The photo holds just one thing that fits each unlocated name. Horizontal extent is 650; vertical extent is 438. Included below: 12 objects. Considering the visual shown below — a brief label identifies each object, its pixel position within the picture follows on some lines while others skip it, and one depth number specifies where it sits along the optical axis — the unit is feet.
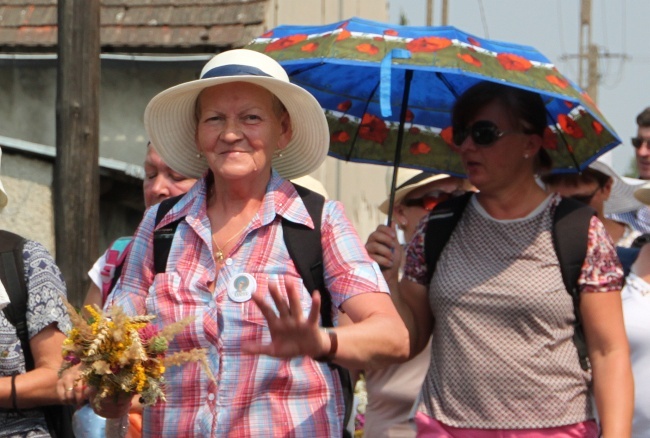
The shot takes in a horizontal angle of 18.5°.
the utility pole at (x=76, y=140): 43.93
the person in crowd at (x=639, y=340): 28.00
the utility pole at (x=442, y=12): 189.49
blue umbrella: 22.95
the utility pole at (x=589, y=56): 196.76
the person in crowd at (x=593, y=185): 32.23
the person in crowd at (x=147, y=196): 29.76
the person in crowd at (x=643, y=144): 43.18
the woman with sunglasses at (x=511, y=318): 23.07
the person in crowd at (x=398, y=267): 24.87
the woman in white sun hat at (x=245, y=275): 19.69
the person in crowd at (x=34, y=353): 22.36
